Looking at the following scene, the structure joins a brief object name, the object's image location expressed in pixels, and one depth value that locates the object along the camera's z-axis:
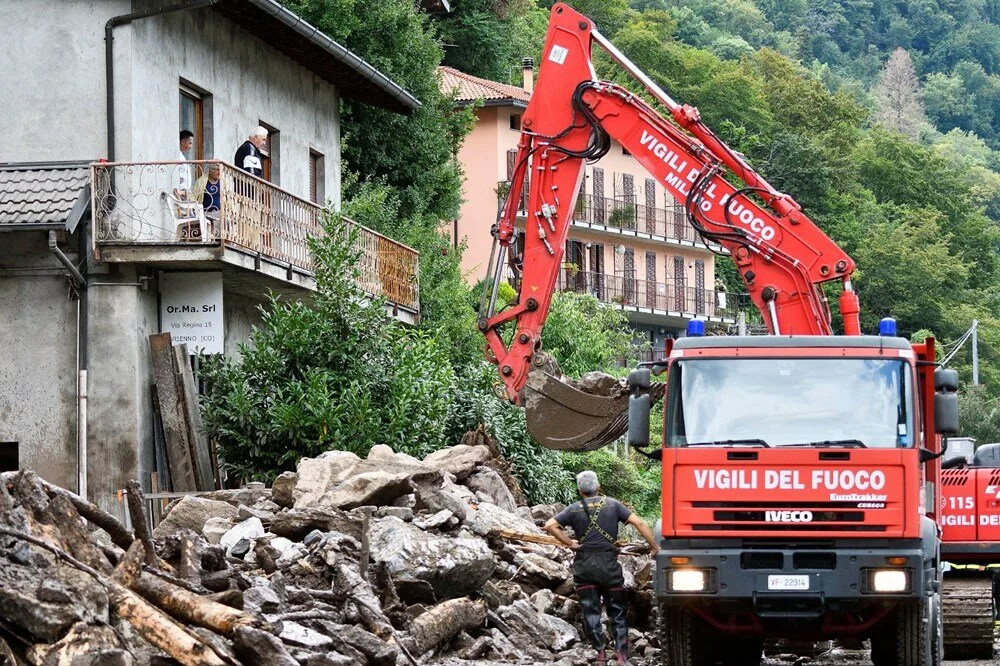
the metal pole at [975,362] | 81.75
